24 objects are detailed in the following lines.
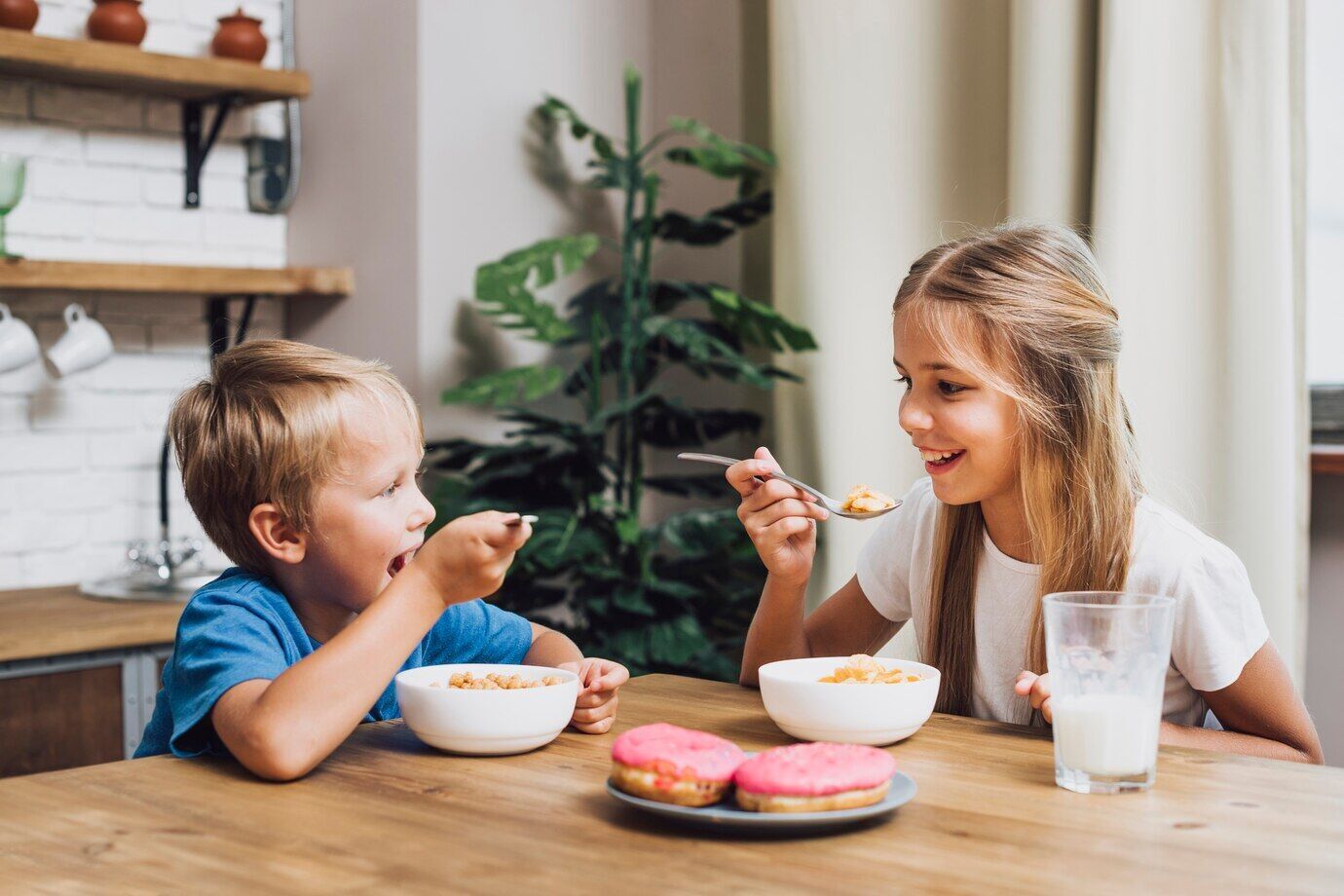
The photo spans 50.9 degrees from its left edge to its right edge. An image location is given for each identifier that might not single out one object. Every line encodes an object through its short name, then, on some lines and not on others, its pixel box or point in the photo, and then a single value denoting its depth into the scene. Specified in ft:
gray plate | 2.96
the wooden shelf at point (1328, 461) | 7.08
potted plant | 8.62
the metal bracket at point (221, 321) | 9.70
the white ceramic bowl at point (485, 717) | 3.72
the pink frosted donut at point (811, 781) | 3.01
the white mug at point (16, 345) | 8.23
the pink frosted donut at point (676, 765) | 3.10
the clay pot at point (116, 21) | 8.67
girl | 4.35
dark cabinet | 7.23
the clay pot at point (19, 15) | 8.28
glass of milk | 3.35
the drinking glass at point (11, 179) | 8.02
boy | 3.75
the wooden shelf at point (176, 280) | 8.25
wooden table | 2.79
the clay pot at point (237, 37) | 9.20
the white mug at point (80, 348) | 8.66
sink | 8.36
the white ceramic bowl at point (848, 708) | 3.72
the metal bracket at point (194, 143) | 9.55
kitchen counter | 7.19
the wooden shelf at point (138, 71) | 8.25
